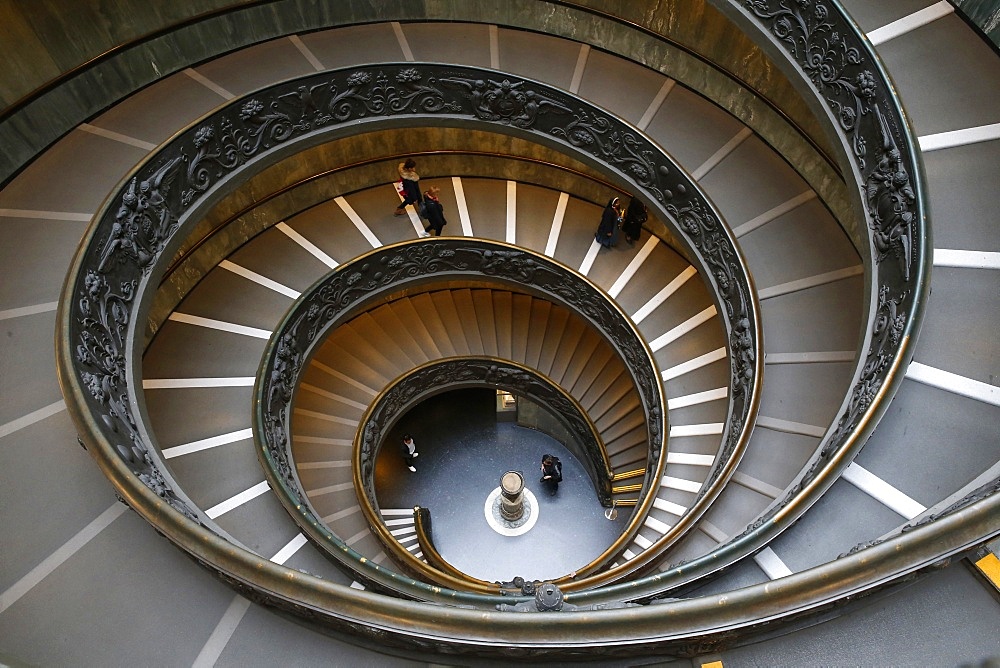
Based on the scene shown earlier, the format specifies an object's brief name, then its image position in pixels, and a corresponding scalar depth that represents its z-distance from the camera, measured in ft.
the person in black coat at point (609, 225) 34.63
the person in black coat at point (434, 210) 33.91
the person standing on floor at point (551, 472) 42.35
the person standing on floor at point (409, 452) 43.51
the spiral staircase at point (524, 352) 10.75
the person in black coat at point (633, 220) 35.04
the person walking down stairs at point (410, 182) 33.21
